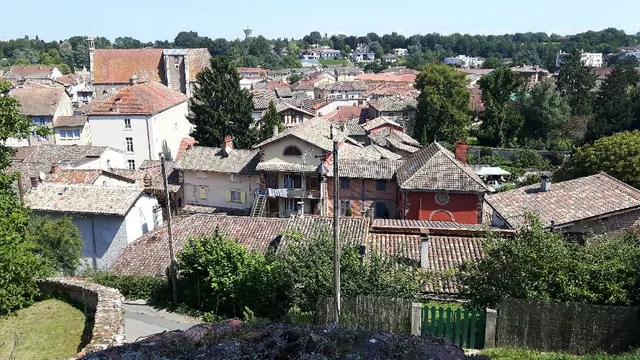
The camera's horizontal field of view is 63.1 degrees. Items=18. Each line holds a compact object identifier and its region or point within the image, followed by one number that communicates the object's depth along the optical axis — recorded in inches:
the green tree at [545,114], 2284.7
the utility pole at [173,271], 688.4
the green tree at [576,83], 2429.9
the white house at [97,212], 966.4
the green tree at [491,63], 6220.5
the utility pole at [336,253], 503.7
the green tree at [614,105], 2085.4
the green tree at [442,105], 2314.2
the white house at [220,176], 1362.0
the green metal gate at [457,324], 514.3
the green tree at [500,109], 2247.8
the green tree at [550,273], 515.5
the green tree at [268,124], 1749.5
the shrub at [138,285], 737.0
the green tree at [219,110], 1727.4
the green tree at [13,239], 584.4
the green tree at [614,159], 1139.3
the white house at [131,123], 1694.1
